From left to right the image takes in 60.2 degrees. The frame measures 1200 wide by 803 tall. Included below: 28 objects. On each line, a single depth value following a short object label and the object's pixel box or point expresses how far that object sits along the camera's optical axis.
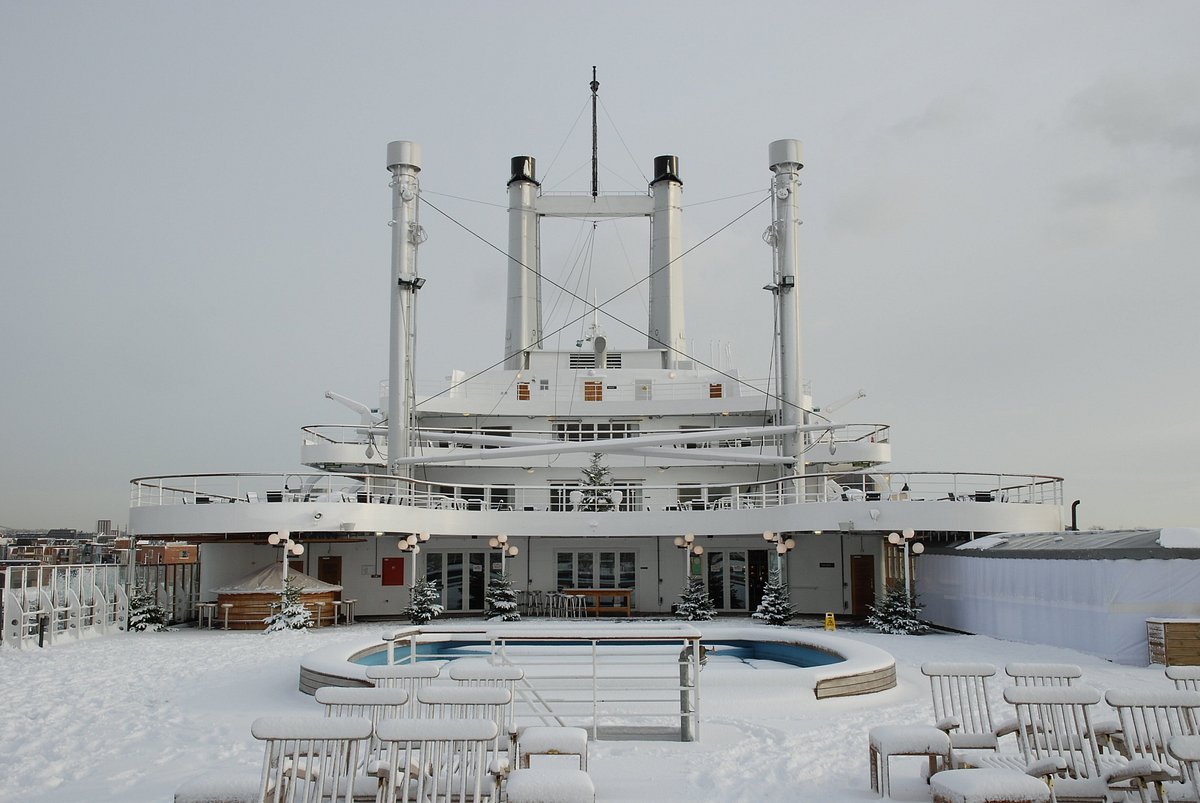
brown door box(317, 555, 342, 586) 26.03
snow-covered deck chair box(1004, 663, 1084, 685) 8.00
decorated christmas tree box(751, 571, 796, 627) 23.16
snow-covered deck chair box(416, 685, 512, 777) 6.80
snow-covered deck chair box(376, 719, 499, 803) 5.91
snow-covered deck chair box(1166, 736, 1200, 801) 6.15
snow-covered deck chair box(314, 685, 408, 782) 6.90
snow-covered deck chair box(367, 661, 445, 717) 8.38
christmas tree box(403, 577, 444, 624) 23.42
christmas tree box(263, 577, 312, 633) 21.30
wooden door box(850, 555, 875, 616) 25.81
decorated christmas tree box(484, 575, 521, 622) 24.41
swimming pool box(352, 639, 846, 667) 16.20
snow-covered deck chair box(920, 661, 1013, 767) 7.84
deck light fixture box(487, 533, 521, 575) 25.61
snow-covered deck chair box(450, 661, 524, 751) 8.15
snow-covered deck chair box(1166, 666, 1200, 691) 7.53
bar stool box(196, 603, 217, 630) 22.75
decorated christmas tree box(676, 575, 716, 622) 24.36
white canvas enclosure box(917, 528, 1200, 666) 16.00
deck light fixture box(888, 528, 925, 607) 21.95
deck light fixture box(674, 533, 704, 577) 25.05
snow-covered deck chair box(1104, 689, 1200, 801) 6.90
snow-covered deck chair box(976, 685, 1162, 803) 6.62
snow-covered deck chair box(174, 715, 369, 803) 5.94
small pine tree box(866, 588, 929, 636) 21.33
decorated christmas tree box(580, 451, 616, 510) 27.61
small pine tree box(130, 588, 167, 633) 22.25
